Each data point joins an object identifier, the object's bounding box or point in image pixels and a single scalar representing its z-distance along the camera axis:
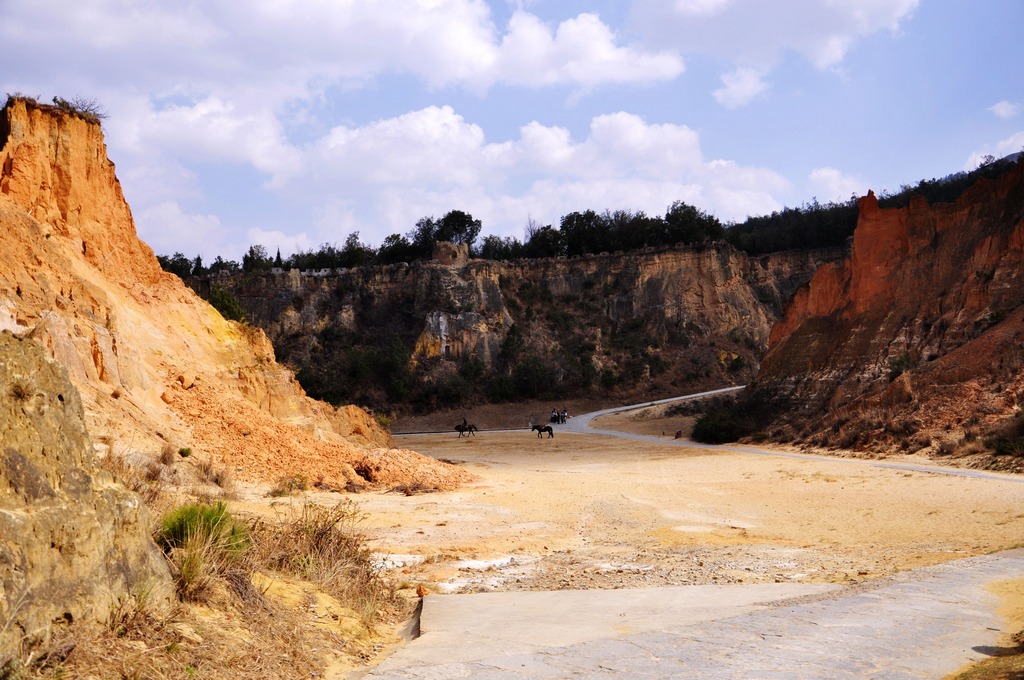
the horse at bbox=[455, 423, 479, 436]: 45.62
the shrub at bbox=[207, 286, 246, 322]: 48.97
